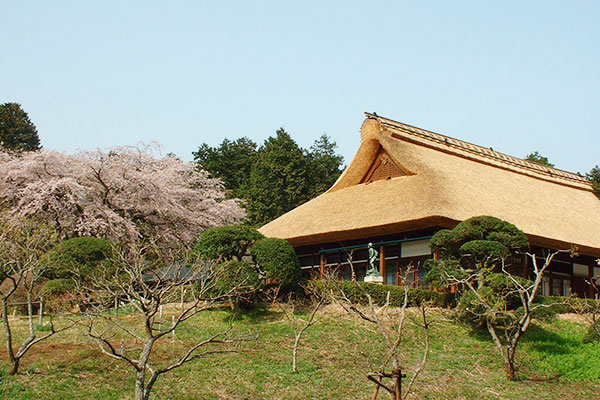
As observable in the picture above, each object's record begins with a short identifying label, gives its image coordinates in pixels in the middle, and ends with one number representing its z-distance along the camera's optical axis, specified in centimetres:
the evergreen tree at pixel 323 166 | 4284
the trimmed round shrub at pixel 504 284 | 1727
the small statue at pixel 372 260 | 2125
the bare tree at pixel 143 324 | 1069
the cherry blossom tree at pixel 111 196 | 2286
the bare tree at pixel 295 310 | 1445
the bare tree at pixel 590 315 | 1649
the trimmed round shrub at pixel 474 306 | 1673
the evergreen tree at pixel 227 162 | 4591
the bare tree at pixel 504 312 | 1462
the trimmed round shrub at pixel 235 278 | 1739
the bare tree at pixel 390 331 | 960
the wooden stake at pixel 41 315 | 1655
